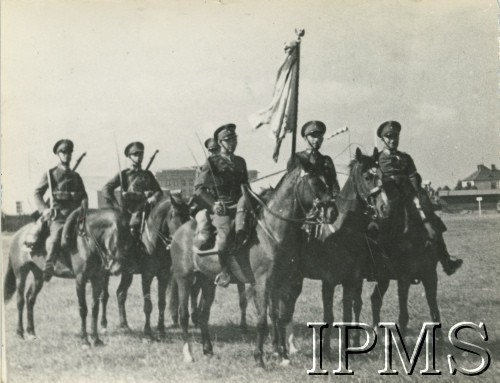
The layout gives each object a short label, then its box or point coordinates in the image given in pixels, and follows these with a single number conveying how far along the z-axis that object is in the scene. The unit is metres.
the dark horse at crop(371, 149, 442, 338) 7.84
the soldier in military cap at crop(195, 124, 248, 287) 7.63
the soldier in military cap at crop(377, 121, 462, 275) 7.85
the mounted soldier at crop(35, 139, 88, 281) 8.77
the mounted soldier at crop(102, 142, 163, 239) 9.10
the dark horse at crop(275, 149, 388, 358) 7.70
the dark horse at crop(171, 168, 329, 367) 7.12
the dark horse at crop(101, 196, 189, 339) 8.86
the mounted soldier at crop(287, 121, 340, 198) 7.31
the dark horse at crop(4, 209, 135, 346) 8.40
